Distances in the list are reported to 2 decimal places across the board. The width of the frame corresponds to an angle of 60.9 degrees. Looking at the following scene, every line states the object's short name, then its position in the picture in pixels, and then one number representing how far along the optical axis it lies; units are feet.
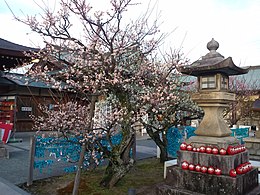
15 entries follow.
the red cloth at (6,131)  34.39
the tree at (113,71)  16.79
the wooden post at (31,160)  18.27
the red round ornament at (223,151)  13.32
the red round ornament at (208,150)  13.81
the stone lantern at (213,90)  14.52
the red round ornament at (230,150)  13.39
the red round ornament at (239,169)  13.15
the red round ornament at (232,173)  12.59
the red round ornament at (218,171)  13.03
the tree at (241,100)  45.55
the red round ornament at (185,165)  14.38
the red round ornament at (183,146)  15.10
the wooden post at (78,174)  12.88
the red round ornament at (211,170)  13.26
